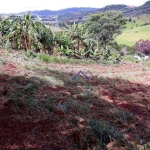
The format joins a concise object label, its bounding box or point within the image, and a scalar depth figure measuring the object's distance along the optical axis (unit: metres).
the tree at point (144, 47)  32.21
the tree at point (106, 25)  26.29
